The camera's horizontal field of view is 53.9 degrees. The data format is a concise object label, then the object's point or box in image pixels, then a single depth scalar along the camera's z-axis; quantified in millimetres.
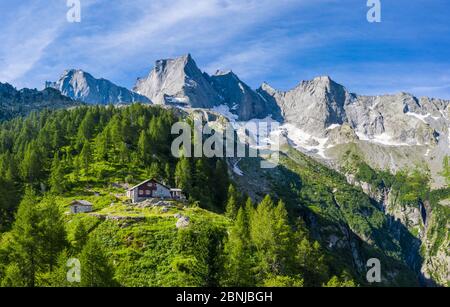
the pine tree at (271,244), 65312
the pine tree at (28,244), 52344
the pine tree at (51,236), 54156
